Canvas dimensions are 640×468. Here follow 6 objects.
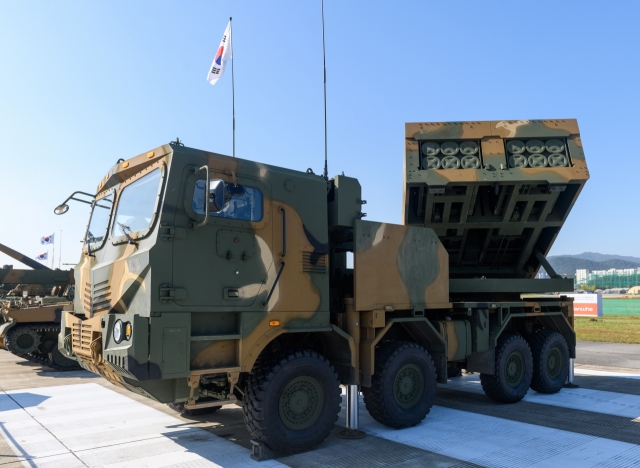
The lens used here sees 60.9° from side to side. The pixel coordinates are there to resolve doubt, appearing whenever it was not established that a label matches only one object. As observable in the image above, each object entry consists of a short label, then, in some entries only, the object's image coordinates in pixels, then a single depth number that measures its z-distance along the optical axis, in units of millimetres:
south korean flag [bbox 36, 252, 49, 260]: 30953
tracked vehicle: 12539
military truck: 4941
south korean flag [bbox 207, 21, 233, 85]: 10281
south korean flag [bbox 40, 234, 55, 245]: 28802
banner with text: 29719
